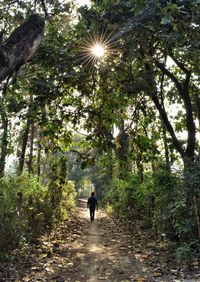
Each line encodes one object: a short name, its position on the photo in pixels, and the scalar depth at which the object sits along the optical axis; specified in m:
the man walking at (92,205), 14.99
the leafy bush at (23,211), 6.29
